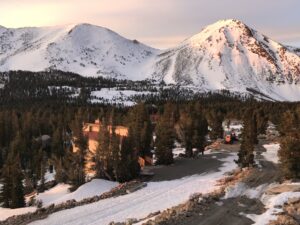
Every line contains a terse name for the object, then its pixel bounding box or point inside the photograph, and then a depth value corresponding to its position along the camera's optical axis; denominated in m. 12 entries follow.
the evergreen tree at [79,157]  75.88
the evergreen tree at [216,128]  130.43
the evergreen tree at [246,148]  67.75
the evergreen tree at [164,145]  83.31
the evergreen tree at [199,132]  93.25
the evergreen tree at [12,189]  66.19
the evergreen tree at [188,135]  93.75
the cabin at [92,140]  82.69
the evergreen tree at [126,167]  71.31
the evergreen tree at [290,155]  52.00
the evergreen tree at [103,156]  74.31
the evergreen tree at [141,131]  85.40
